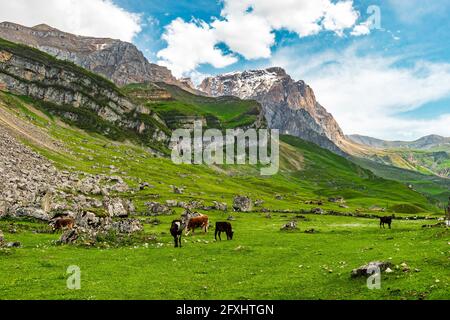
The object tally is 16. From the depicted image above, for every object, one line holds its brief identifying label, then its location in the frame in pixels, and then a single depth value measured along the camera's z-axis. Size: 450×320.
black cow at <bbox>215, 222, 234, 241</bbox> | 48.21
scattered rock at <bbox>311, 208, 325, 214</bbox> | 109.06
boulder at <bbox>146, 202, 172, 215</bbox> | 82.88
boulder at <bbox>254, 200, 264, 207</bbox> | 124.46
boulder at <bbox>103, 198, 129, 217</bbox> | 72.74
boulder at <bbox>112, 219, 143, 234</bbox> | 49.83
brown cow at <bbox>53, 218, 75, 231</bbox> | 50.12
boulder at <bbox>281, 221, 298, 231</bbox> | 61.37
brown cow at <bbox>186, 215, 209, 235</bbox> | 52.41
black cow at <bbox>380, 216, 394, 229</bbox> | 65.25
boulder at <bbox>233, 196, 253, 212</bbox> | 103.96
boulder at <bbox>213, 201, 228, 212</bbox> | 100.74
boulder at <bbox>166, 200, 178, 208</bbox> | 95.43
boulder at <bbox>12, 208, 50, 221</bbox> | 56.47
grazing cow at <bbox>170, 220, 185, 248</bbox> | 40.66
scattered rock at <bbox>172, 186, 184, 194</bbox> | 129.00
